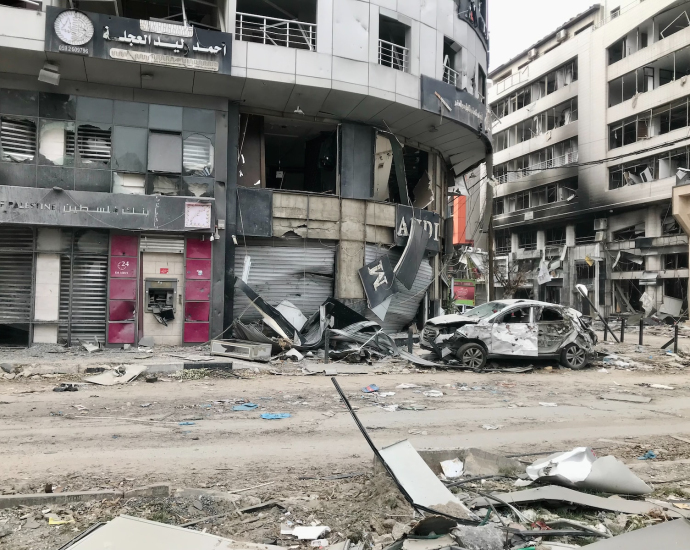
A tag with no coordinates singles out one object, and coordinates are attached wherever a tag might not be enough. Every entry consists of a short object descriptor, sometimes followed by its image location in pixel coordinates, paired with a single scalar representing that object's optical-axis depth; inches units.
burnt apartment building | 1336.1
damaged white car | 506.0
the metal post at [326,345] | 528.4
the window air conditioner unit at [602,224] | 1534.2
